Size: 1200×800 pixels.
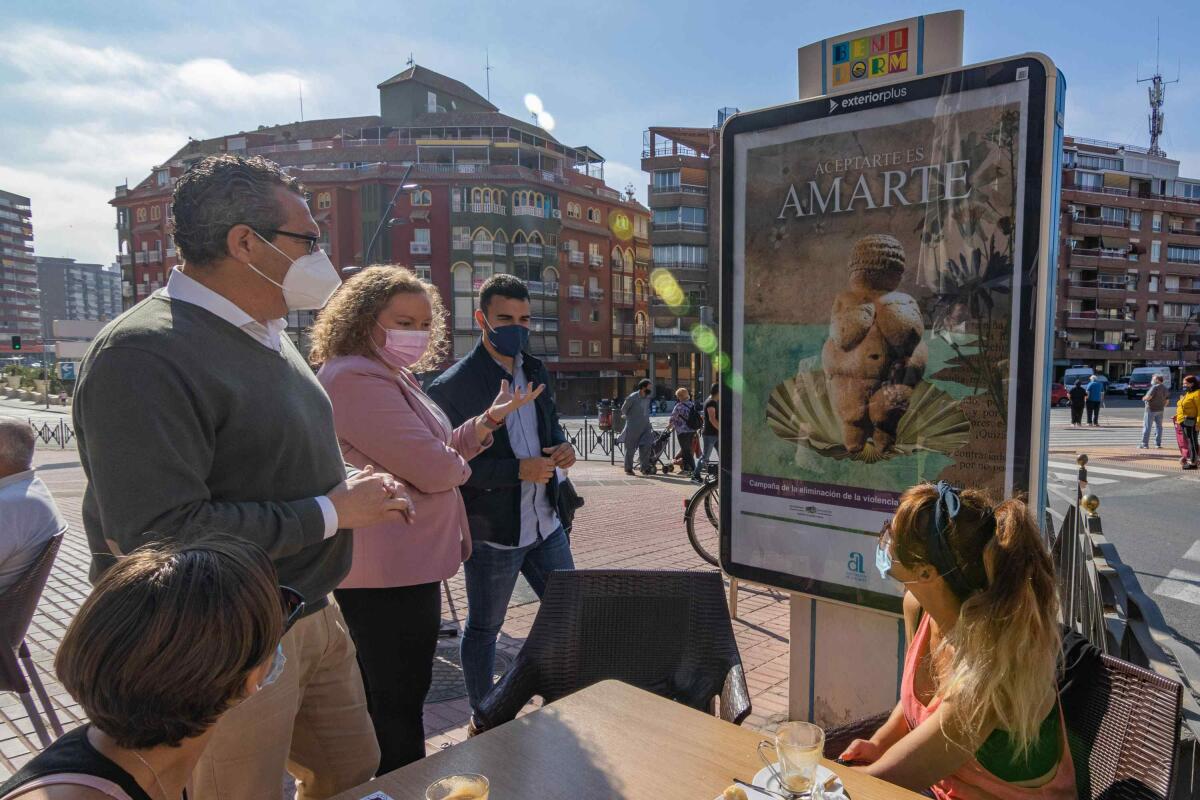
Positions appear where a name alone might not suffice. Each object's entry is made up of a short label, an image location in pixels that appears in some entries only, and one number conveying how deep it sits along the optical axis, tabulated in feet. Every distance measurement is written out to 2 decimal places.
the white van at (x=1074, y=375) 127.13
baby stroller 45.52
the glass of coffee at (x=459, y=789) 4.54
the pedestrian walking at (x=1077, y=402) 75.87
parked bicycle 21.49
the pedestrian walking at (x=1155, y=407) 51.08
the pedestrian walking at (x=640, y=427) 43.92
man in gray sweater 4.79
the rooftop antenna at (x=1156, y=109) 234.99
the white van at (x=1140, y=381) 130.72
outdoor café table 5.02
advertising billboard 7.38
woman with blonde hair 5.41
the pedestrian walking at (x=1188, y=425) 42.01
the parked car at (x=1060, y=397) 124.00
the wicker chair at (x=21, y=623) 9.16
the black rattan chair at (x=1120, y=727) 5.19
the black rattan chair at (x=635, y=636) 8.52
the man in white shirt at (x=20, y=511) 9.64
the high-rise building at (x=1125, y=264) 188.75
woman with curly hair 7.54
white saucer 4.84
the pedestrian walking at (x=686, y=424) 43.24
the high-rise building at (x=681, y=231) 170.91
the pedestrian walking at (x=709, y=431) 34.95
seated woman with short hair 3.34
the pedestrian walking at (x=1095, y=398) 72.28
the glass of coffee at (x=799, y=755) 4.91
